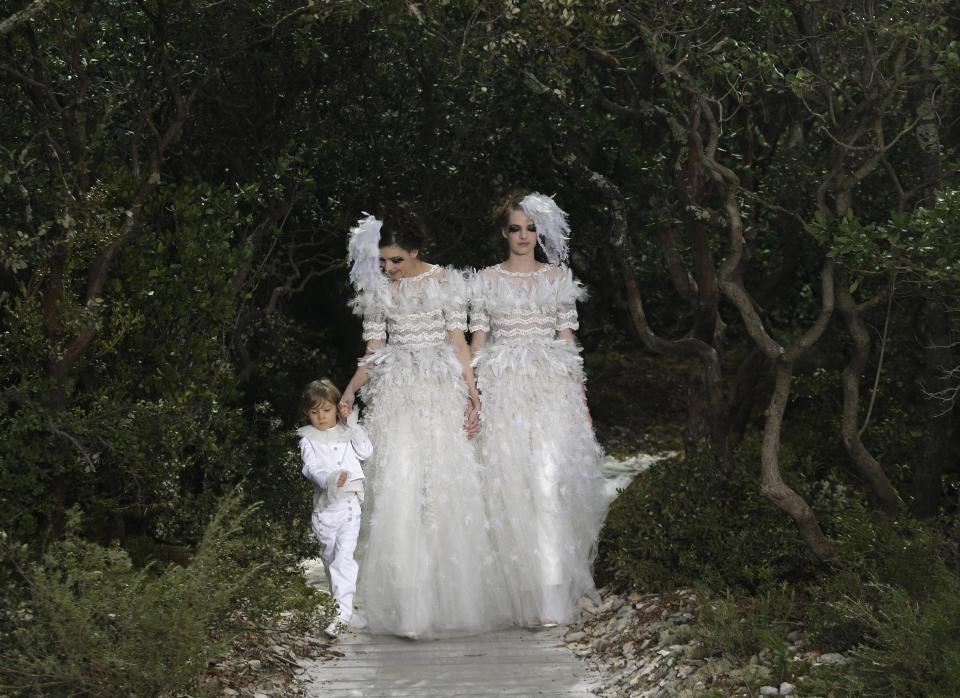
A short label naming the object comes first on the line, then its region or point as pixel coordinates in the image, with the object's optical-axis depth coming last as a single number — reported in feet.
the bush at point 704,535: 25.64
